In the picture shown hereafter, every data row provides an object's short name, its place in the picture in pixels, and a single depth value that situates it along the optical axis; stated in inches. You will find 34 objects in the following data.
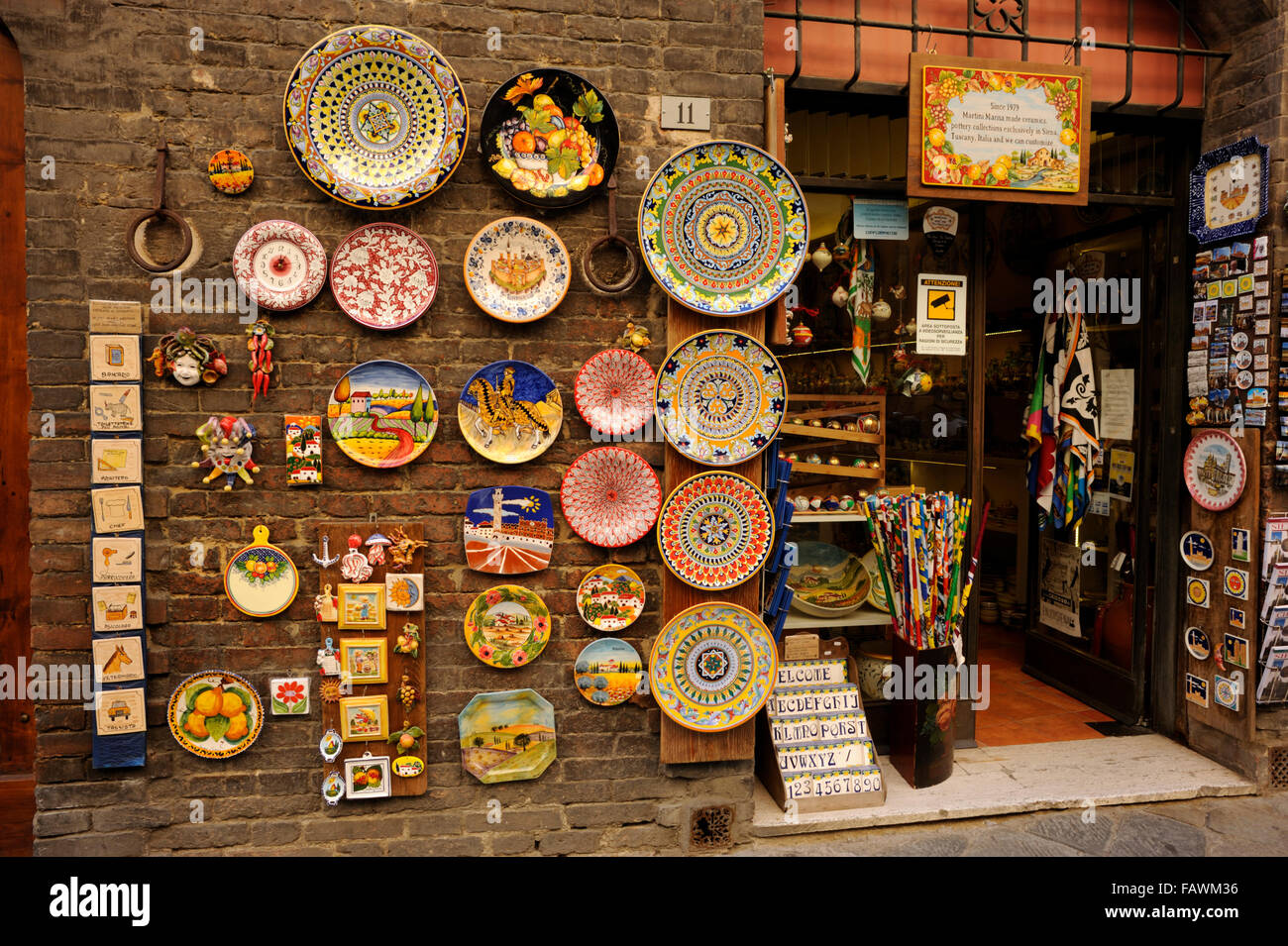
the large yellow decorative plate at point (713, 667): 116.5
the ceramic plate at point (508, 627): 113.2
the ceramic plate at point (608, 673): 115.6
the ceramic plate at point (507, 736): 113.8
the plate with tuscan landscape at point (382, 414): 109.8
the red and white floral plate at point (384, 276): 108.7
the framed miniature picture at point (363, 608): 110.4
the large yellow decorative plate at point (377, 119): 105.4
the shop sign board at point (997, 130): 126.1
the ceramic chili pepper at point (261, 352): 107.0
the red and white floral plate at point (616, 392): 114.2
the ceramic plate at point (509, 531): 112.7
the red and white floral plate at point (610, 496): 114.6
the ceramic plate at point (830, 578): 145.4
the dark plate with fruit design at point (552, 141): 110.2
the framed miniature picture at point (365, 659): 111.0
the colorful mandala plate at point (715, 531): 115.7
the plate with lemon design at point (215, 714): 108.3
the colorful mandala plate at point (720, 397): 115.2
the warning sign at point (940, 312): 144.9
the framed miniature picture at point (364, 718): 110.8
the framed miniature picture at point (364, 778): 111.3
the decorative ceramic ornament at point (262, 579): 108.6
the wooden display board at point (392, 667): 110.8
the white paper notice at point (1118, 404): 157.9
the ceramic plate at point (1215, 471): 135.3
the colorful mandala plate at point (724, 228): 113.7
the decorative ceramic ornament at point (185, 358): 105.3
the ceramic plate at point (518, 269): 111.1
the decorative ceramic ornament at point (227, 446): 107.3
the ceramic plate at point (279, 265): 106.7
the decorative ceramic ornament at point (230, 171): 105.4
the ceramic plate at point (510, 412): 112.0
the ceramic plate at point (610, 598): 115.2
